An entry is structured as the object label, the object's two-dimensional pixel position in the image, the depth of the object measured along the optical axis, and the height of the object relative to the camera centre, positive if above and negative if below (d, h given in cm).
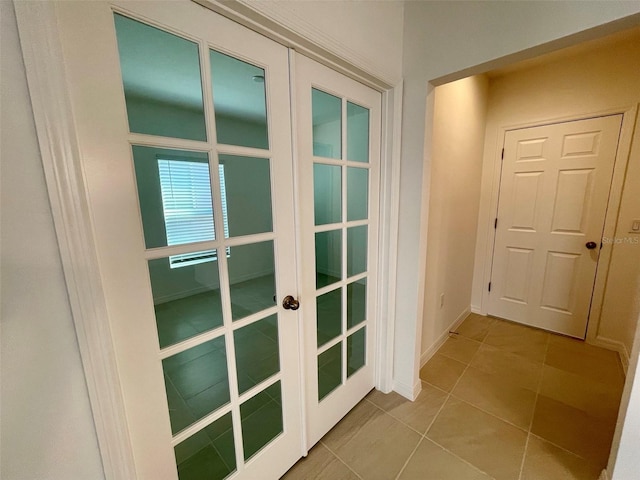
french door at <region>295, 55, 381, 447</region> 119 -18
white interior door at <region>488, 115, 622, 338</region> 217 -22
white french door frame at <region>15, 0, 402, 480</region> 55 -2
